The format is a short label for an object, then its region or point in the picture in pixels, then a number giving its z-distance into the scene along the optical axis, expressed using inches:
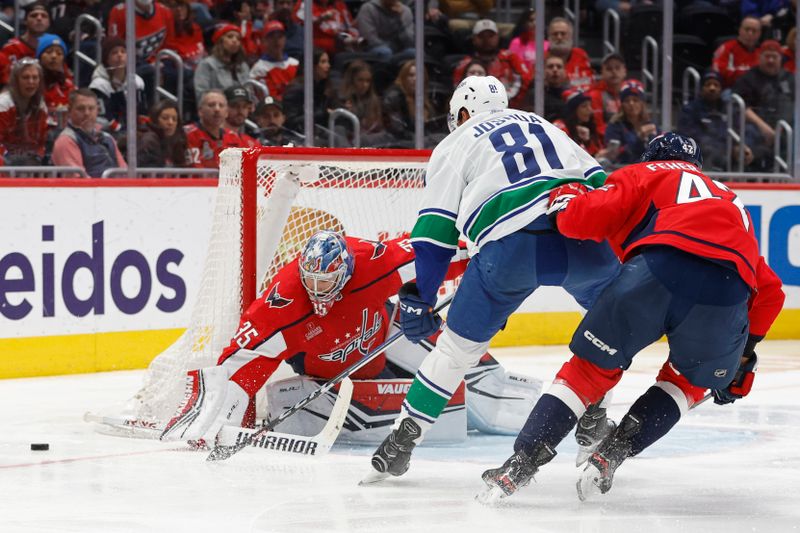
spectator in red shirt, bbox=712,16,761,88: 697.6
